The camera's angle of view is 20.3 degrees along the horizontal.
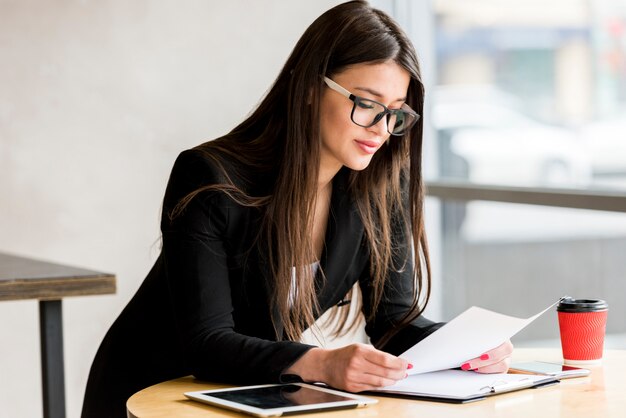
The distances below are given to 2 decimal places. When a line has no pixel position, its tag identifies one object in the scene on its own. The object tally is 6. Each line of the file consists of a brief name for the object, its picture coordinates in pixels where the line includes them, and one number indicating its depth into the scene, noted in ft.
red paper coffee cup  10.43
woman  10.38
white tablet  9.26
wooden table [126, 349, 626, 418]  9.30
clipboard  9.60
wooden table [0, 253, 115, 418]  12.41
